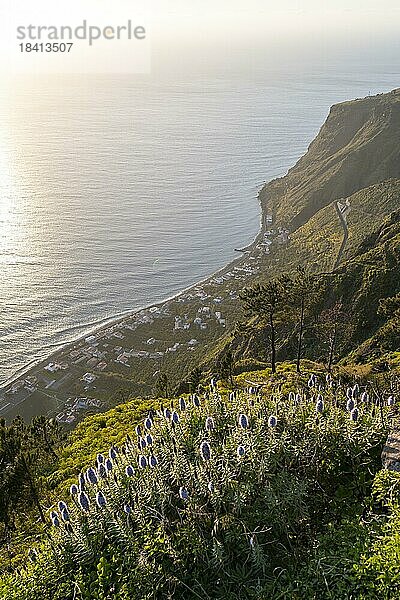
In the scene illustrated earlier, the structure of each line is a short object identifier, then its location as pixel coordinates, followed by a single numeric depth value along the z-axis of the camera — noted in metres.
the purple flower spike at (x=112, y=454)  7.78
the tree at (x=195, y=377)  23.24
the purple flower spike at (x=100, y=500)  6.76
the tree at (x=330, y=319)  29.60
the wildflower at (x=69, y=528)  6.84
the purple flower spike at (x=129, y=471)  7.11
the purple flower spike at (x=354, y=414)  7.34
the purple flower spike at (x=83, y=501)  6.65
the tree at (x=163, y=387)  23.38
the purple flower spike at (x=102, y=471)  7.62
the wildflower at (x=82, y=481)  7.42
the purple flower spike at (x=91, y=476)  6.95
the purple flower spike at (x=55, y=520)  6.70
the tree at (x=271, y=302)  23.00
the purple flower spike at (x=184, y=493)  6.48
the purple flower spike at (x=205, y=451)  6.75
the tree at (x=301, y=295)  24.42
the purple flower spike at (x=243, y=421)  7.25
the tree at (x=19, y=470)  12.58
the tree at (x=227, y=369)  20.57
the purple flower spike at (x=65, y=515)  6.71
